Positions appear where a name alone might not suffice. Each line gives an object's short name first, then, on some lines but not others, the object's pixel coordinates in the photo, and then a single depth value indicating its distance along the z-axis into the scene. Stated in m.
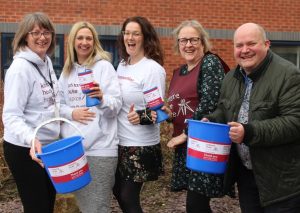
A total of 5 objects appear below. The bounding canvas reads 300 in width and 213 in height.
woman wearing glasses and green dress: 3.68
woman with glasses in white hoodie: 3.37
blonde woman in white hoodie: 3.69
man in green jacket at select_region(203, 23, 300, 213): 3.00
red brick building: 10.96
